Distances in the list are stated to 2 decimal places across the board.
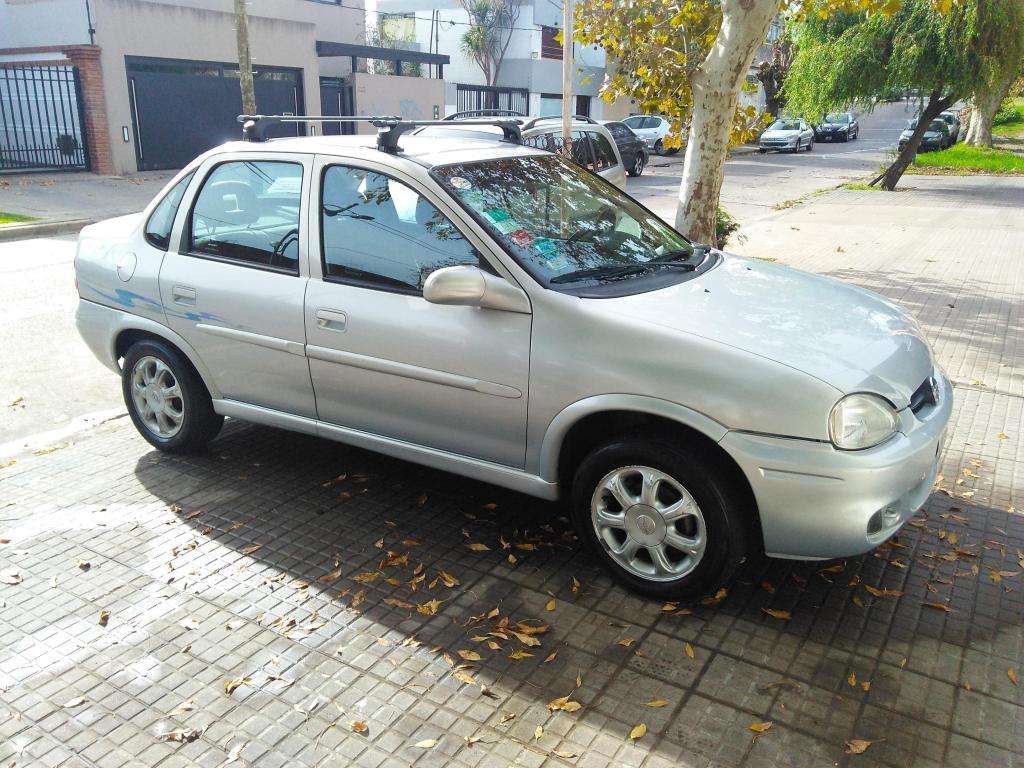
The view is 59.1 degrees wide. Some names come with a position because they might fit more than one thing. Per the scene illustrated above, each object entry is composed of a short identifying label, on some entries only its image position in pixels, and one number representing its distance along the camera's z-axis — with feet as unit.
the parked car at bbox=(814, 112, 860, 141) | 146.41
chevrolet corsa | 11.38
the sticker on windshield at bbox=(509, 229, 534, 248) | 13.33
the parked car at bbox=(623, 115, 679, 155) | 109.50
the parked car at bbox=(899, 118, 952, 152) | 118.21
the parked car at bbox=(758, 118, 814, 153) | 124.26
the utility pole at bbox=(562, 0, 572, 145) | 32.38
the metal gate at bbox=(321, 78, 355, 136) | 98.02
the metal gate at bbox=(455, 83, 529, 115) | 128.88
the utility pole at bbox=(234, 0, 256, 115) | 64.31
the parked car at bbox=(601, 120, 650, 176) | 84.53
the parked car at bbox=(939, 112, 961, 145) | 123.55
